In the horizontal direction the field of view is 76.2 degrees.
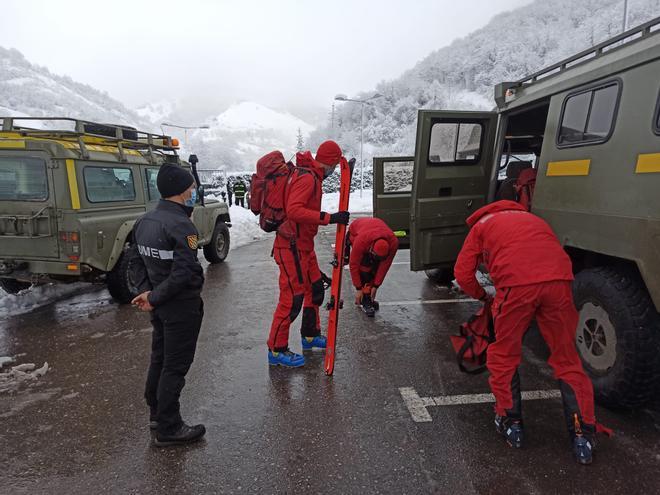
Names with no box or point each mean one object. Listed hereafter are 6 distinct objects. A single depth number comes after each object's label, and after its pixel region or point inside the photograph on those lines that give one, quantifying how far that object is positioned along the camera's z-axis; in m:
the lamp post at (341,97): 24.00
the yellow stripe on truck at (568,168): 3.14
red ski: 3.64
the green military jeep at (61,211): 4.87
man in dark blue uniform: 2.47
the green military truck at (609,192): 2.63
